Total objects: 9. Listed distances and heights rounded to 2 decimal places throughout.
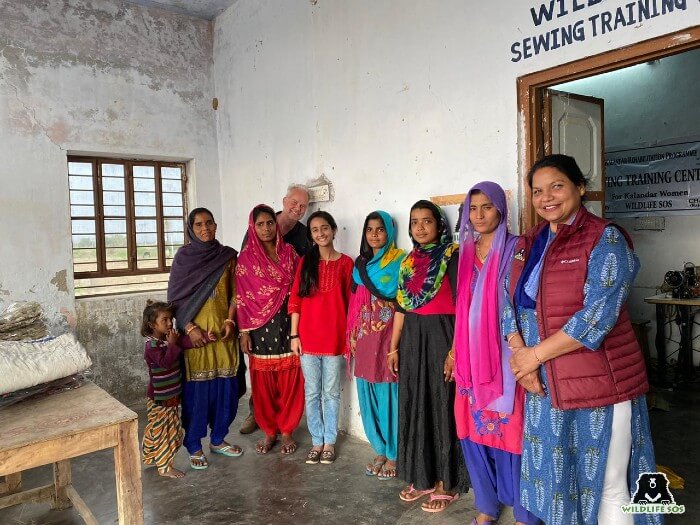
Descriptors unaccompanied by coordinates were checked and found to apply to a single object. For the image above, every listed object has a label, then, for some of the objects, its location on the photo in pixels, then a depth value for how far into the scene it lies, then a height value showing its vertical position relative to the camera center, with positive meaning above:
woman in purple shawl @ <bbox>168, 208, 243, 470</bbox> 3.13 -0.46
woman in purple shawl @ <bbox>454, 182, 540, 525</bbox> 2.09 -0.47
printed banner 4.52 +0.60
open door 2.44 +0.56
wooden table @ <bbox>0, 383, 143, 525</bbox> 1.50 -0.51
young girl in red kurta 3.08 -0.40
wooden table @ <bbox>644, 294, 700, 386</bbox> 4.48 -0.82
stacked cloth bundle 1.69 -0.33
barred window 4.38 +0.34
